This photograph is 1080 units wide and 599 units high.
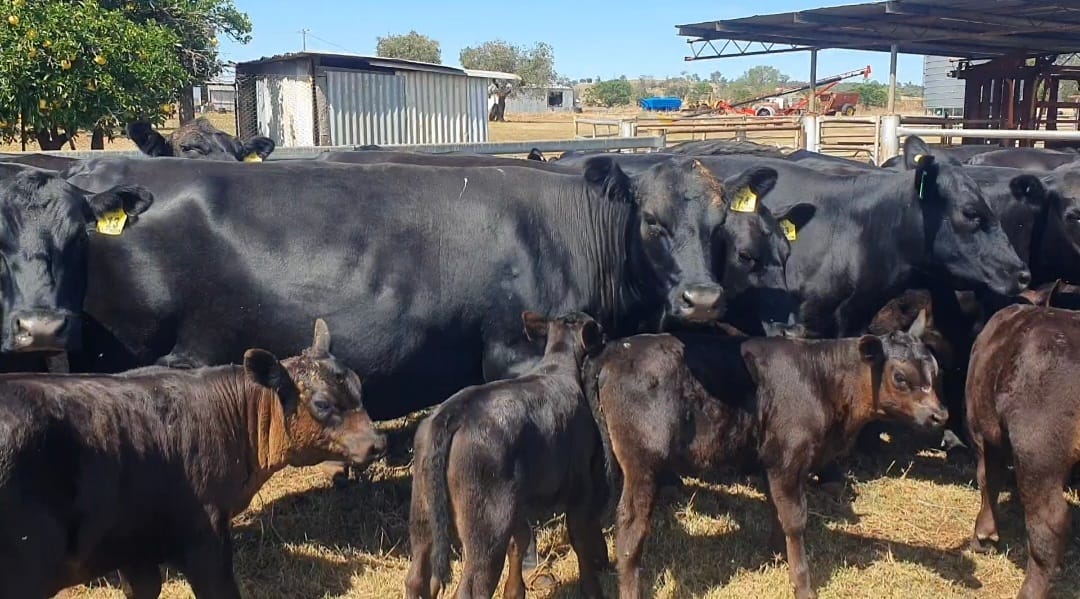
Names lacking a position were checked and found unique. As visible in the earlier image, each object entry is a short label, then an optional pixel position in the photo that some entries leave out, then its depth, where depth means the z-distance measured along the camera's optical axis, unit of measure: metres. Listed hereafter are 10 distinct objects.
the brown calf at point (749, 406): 4.29
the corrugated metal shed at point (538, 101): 71.25
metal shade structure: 15.30
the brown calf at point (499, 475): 3.64
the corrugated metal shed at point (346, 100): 16.77
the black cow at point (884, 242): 5.62
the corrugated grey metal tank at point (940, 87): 39.81
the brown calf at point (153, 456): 3.12
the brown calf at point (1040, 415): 3.95
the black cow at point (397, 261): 4.46
